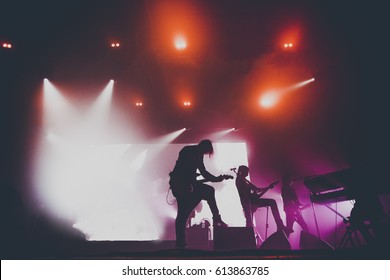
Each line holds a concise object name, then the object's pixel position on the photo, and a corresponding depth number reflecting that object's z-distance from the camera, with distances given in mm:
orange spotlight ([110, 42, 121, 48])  6324
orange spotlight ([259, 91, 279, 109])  7895
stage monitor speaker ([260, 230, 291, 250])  2591
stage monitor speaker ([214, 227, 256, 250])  2893
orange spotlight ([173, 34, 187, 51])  6277
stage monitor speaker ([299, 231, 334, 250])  2617
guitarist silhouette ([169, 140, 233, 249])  3193
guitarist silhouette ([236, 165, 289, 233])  5277
